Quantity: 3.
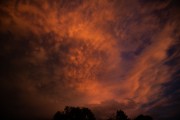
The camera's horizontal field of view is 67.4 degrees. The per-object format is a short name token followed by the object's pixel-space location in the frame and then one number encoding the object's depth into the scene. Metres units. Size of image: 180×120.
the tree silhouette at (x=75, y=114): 54.20
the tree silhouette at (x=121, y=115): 57.67
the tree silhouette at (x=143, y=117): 58.03
